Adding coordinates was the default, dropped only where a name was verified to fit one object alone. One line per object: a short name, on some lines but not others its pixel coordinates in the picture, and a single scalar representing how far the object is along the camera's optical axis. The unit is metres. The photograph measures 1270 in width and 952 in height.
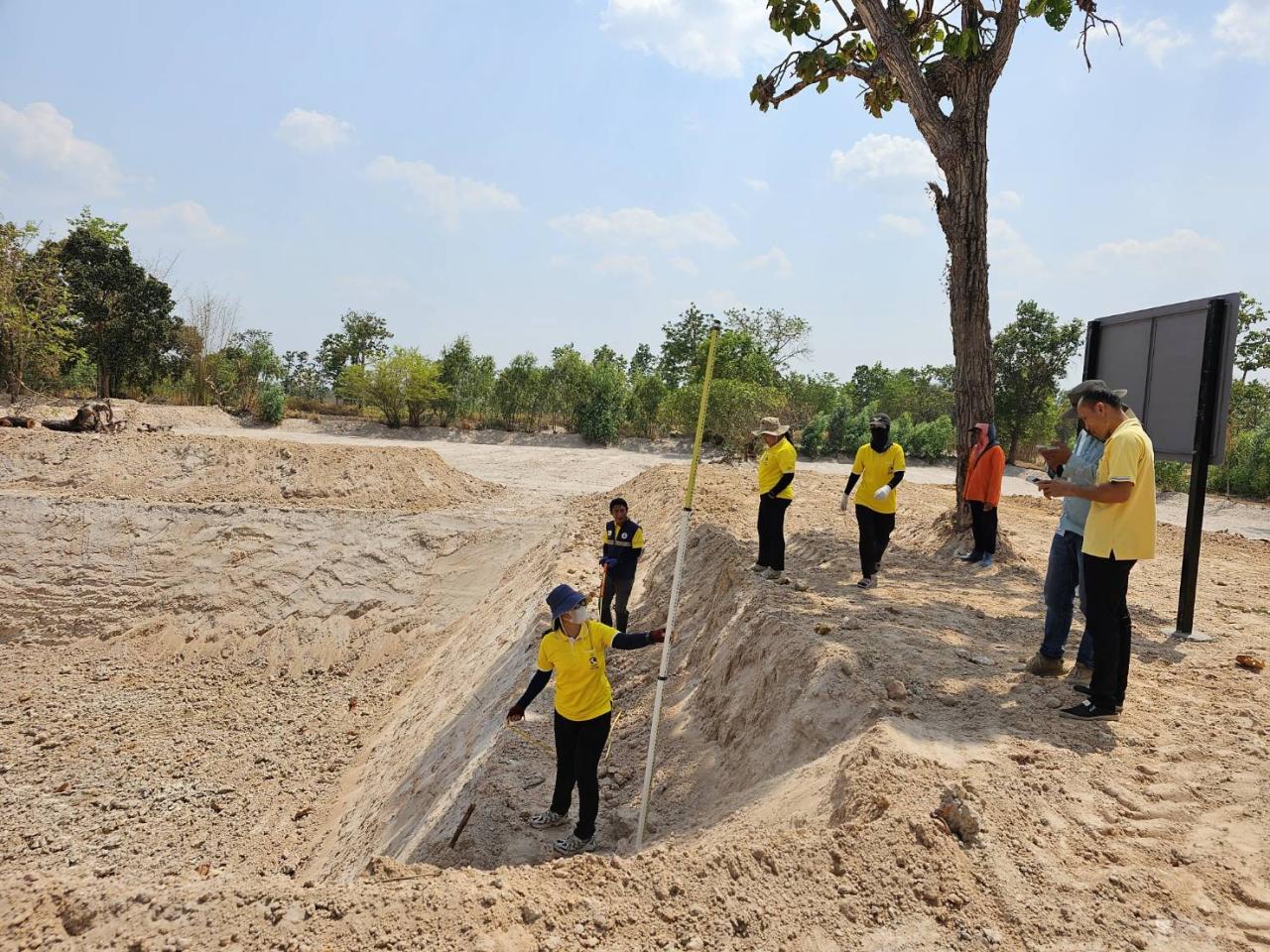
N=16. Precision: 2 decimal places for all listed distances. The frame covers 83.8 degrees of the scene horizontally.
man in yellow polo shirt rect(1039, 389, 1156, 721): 3.63
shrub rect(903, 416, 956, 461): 30.67
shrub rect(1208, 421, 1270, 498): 18.48
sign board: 5.50
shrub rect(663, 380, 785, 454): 20.92
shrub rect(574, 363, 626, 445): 30.81
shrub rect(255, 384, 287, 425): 28.33
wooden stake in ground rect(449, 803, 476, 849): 4.16
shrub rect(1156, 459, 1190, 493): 19.91
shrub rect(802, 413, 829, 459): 30.97
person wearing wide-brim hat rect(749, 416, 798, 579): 6.43
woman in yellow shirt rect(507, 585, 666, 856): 4.14
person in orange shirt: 7.79
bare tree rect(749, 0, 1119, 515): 8.25
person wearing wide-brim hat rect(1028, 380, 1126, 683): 4.14
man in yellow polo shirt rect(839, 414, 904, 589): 6.50
